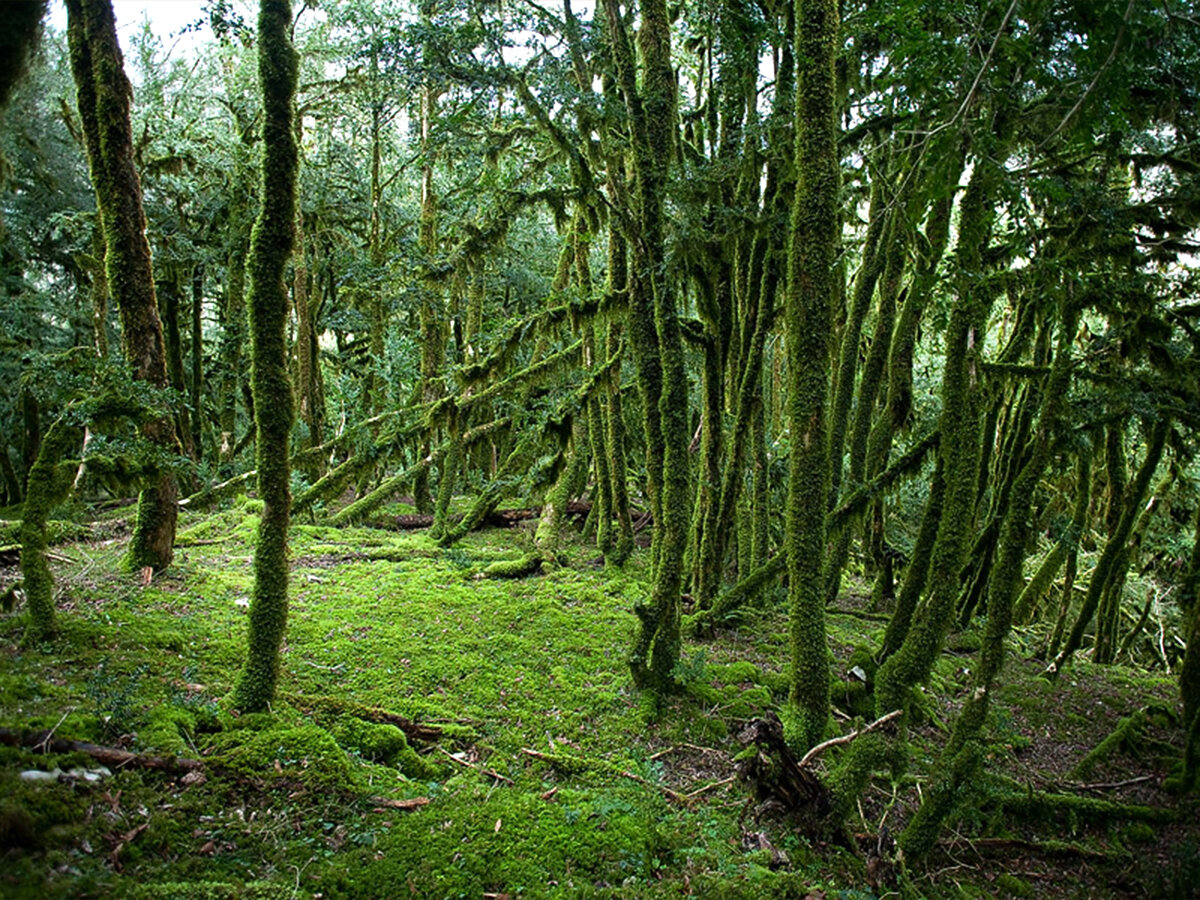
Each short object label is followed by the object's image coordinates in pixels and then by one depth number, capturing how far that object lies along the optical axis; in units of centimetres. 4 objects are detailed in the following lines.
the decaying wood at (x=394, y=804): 378
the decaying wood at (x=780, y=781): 435
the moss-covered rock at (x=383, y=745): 438
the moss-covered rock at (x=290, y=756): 369
